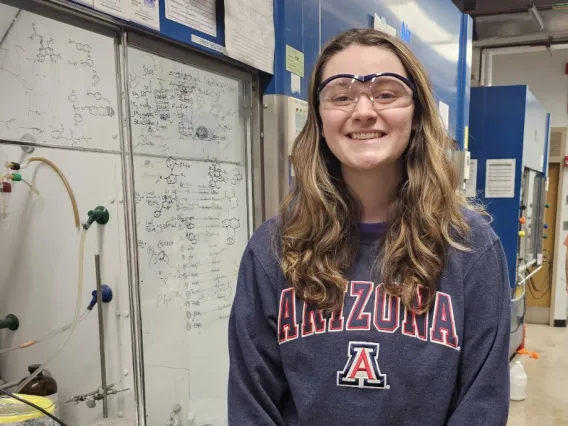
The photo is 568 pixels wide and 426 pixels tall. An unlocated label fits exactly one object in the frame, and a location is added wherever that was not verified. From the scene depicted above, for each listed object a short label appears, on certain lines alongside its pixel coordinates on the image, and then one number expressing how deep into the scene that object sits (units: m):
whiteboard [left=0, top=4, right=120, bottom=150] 1.71
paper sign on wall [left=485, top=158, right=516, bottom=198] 3.83
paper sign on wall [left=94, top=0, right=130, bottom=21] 1.23
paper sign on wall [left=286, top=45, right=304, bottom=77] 1.85
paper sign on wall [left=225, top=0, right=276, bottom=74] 1.64
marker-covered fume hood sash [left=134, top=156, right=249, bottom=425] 1.65
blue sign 2.69
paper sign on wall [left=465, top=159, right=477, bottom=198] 3.98
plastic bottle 3.66
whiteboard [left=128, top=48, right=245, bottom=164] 1.57
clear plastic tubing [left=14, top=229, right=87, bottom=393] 1.91
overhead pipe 5.09
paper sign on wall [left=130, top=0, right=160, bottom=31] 1.32
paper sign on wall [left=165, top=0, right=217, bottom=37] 1.44
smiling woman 0.97
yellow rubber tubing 1.95
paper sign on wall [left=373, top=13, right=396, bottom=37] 2.38
